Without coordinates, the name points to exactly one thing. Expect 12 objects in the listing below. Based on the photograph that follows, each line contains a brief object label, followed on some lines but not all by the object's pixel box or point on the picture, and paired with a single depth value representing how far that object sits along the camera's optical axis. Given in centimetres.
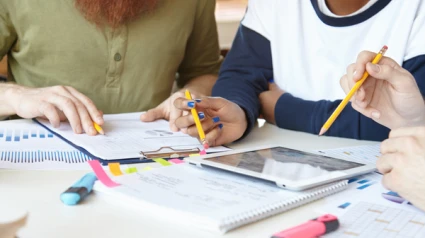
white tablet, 85
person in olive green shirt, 161
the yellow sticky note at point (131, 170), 92
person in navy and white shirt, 130
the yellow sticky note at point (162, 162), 101
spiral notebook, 72
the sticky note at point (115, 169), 92
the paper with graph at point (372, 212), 71
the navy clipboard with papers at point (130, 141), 107
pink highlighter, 67
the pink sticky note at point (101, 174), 84
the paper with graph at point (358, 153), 106
